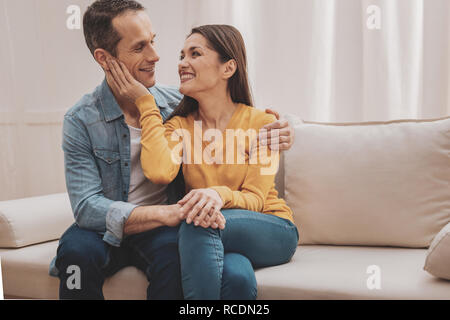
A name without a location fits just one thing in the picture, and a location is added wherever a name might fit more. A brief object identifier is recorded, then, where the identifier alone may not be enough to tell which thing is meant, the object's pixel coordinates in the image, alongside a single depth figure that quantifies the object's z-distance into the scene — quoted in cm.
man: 118
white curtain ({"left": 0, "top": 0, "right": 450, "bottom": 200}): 181
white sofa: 135
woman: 119
